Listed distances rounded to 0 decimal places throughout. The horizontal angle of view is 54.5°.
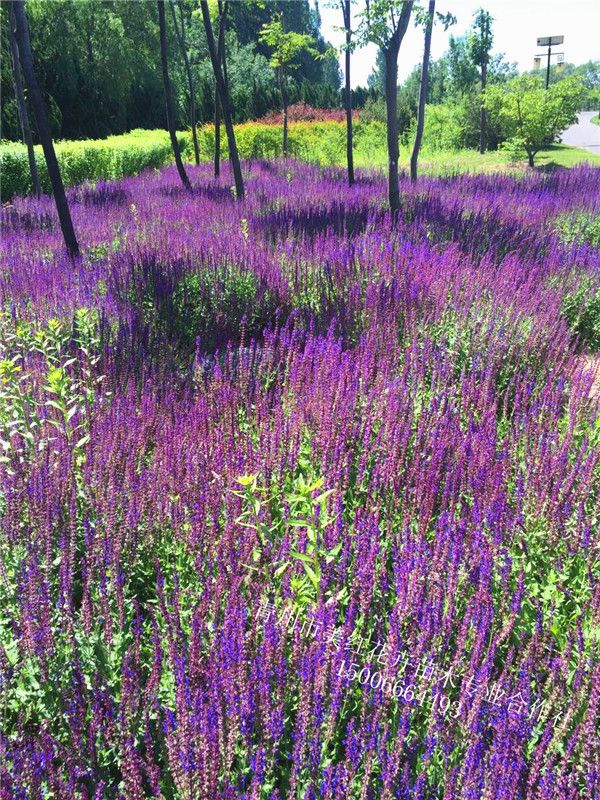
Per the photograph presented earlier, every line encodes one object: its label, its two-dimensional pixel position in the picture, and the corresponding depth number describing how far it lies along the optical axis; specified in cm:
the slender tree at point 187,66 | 1814
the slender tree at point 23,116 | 1059
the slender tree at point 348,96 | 1188
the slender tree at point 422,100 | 1245
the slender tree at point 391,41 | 804
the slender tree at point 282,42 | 1881
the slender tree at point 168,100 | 1155
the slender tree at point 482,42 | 2880
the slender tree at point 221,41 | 1275
